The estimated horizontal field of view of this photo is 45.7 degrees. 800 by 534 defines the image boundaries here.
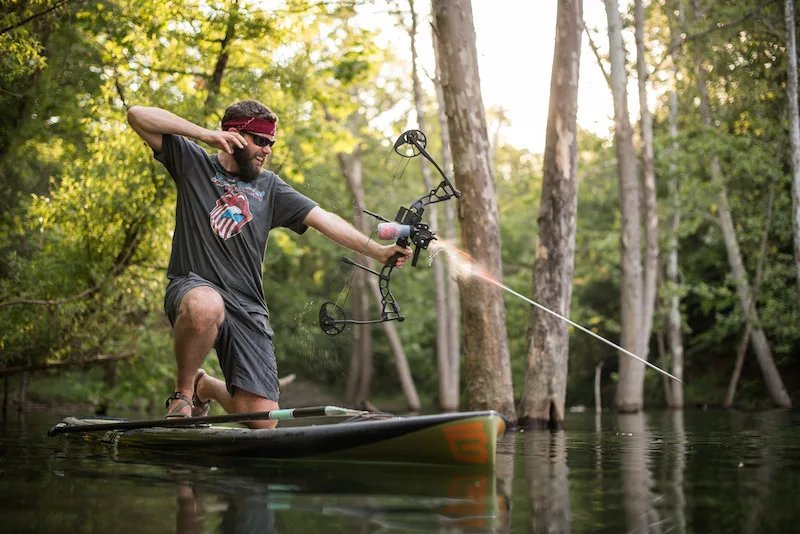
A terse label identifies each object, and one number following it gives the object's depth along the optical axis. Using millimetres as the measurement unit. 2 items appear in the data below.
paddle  4855
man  5617
